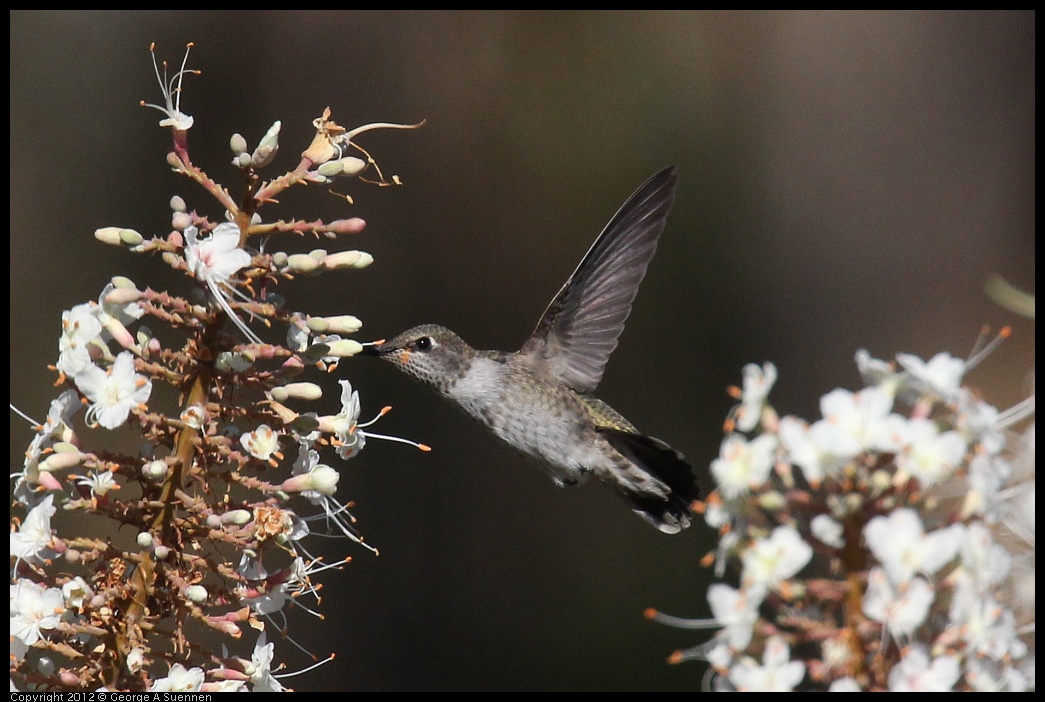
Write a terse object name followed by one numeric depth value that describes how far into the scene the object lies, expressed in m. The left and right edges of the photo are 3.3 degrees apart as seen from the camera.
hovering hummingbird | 4.09
